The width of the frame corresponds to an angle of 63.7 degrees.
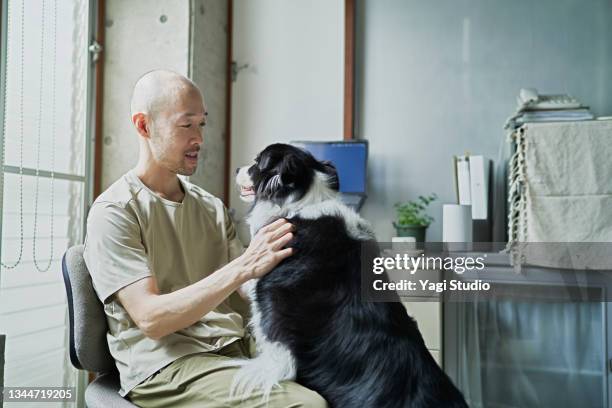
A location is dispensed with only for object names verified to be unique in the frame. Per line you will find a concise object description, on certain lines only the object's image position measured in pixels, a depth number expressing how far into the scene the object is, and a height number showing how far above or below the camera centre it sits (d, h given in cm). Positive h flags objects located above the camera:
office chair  118 -27
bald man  110 -14
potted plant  222 -2
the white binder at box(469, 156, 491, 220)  212 +13
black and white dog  100 -24
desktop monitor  228 +25
